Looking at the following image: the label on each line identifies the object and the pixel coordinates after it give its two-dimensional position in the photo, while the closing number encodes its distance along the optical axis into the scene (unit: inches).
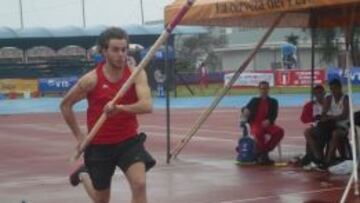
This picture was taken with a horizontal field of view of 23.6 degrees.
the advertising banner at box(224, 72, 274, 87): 1780.3
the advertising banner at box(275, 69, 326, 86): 1855.3
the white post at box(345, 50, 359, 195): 388.2
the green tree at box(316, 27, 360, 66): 1147.6
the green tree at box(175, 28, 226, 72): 3555.6
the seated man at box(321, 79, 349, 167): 518.3
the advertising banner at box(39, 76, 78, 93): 2039.9
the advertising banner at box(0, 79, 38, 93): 2071.9
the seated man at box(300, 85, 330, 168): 530.1
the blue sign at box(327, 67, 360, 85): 1635.7
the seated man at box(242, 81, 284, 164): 569.6
